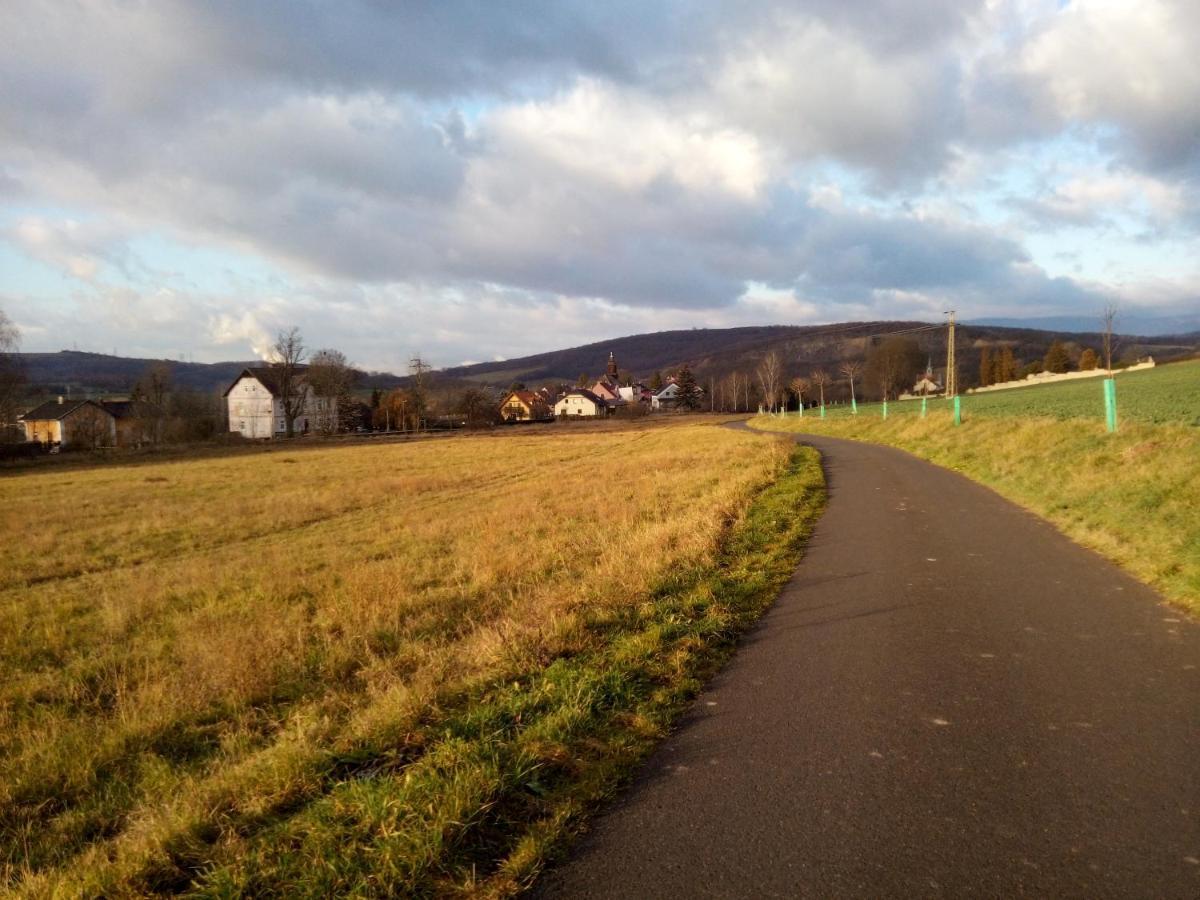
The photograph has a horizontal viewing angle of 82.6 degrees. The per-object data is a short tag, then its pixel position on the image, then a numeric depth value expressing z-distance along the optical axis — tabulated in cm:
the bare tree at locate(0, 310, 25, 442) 5280
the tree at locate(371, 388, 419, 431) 9400
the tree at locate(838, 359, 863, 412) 10904
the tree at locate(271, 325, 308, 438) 8688
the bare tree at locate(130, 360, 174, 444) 7212
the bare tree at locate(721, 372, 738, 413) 12350
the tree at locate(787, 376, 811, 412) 10990
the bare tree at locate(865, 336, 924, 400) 11054
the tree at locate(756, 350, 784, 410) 10526
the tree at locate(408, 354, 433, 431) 9356
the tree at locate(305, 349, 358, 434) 9250
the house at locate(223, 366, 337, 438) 9312
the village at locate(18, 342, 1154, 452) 7362
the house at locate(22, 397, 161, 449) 6262
